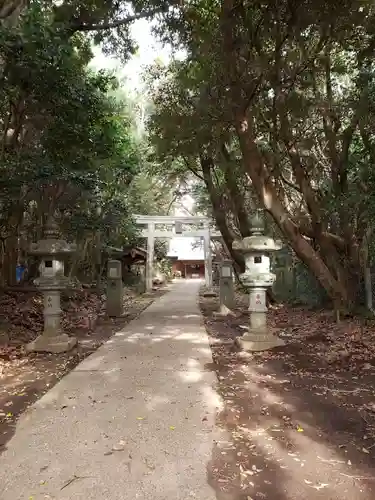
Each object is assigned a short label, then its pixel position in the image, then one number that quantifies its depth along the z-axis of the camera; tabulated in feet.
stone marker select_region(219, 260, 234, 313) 36.99
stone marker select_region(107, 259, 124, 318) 33.50
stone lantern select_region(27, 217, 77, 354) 20.11
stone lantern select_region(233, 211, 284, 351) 20.53
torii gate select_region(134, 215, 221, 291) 68.18
